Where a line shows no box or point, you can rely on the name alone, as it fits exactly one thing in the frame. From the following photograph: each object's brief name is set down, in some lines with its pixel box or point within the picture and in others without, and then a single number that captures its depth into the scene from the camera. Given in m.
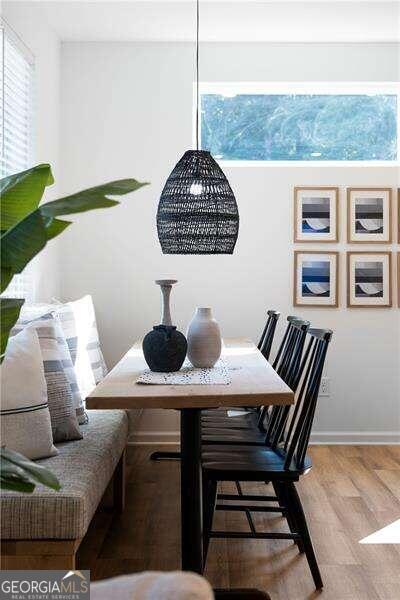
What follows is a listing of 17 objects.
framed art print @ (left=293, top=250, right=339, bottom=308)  4.70
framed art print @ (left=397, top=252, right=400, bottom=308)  4.71
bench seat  2.08
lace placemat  2.61
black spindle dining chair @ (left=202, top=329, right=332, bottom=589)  2.57
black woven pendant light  3.15
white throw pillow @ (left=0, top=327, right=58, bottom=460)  2.31
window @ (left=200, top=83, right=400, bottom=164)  4.79
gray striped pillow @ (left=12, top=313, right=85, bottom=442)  2.74
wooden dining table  2.34
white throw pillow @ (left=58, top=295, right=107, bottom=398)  3.66
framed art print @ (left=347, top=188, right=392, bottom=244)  4.69
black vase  2.86
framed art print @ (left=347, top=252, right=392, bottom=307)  4.70
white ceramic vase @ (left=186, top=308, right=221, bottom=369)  2.99
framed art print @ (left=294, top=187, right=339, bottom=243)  4.69
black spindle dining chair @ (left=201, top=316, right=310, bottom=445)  3.06
